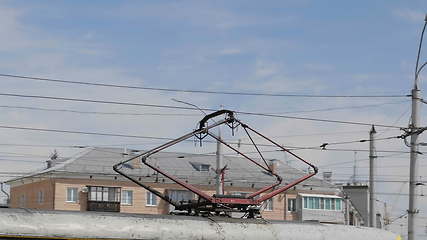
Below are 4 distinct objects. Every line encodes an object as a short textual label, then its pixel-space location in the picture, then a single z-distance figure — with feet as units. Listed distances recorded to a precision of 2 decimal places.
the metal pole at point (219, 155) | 153.38
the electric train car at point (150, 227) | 43.86
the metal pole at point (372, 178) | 108.58
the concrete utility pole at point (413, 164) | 79.56
